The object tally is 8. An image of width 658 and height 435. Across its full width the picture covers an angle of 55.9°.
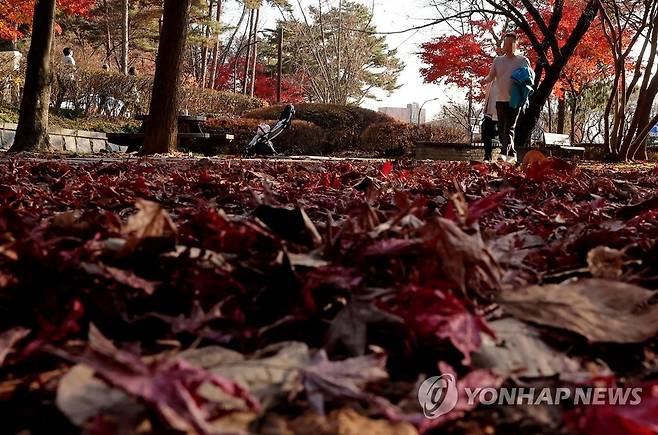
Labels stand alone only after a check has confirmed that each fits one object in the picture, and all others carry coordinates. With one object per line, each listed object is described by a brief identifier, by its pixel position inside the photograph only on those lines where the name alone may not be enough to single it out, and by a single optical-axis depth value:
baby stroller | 16.83
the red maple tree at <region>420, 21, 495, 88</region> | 23.06
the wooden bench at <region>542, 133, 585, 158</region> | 18.61
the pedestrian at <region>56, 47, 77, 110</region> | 21.67
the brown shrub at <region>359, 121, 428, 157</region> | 24.36
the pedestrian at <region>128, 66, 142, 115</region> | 24.71
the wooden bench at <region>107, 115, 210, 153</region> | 18.11
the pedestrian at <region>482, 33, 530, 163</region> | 10.50
